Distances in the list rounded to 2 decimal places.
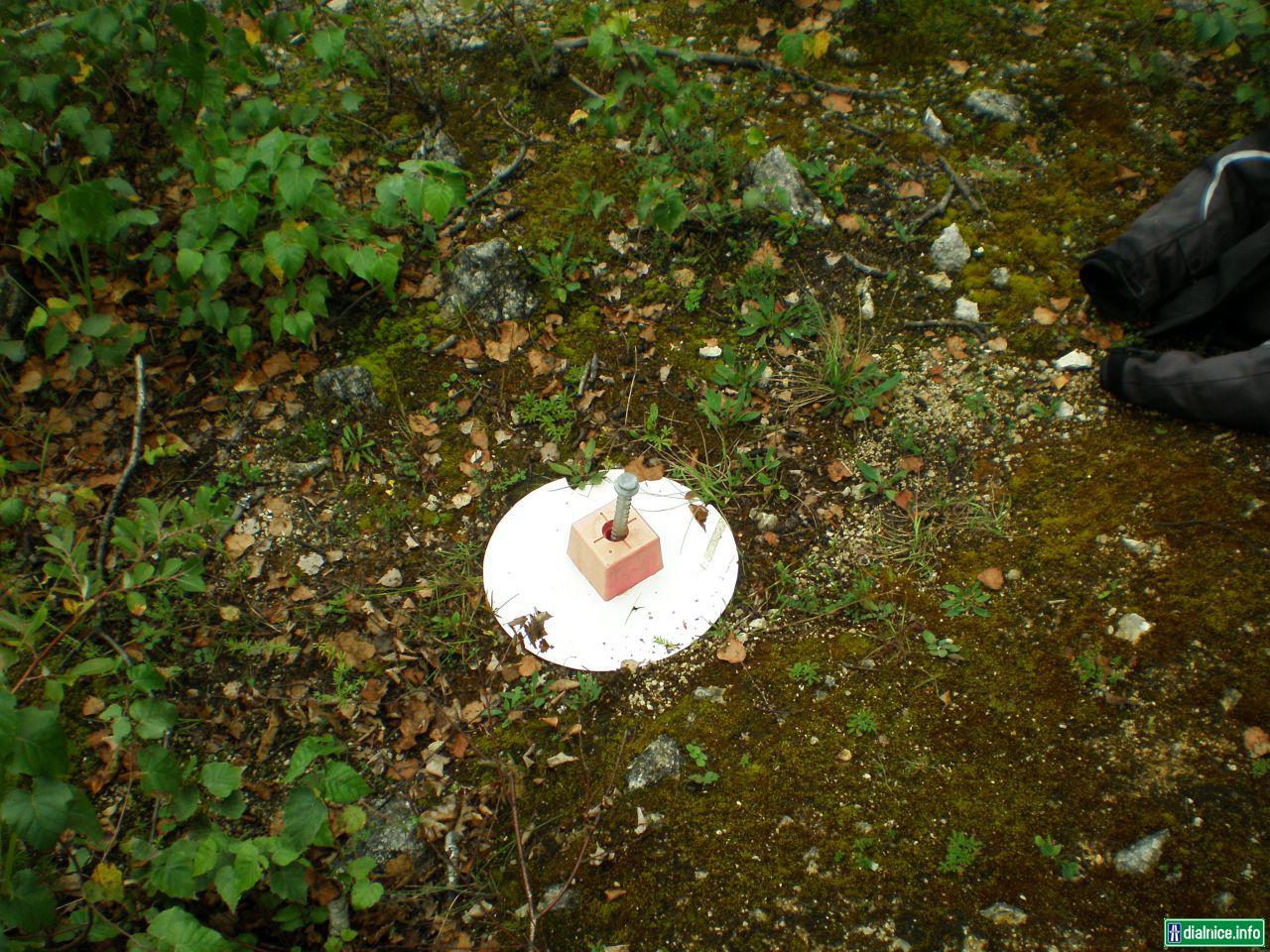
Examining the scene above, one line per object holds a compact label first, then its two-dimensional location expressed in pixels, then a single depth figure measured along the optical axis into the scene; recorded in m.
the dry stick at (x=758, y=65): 4.16
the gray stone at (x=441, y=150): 3.94
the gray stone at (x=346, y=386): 3.33
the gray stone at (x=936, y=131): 3.97
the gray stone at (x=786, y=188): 3.71
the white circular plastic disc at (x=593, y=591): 2.77
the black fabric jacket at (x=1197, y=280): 2.92
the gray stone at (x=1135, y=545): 2.76
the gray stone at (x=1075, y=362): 3.25
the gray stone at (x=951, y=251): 3.61
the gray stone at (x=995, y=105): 4.00
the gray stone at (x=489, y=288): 3.56
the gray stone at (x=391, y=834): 2.40
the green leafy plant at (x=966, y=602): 2.73
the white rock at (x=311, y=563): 2.99
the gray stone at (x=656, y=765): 2.49
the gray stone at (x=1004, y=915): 2.15
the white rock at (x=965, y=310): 3.46
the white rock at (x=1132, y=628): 2.59
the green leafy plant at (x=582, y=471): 3.13
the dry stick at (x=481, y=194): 3.80
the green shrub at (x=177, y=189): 2.89
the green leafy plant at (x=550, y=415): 3.30
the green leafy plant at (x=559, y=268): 3.62
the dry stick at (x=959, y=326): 3.42
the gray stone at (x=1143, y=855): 2.20
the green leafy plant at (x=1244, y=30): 3.04
